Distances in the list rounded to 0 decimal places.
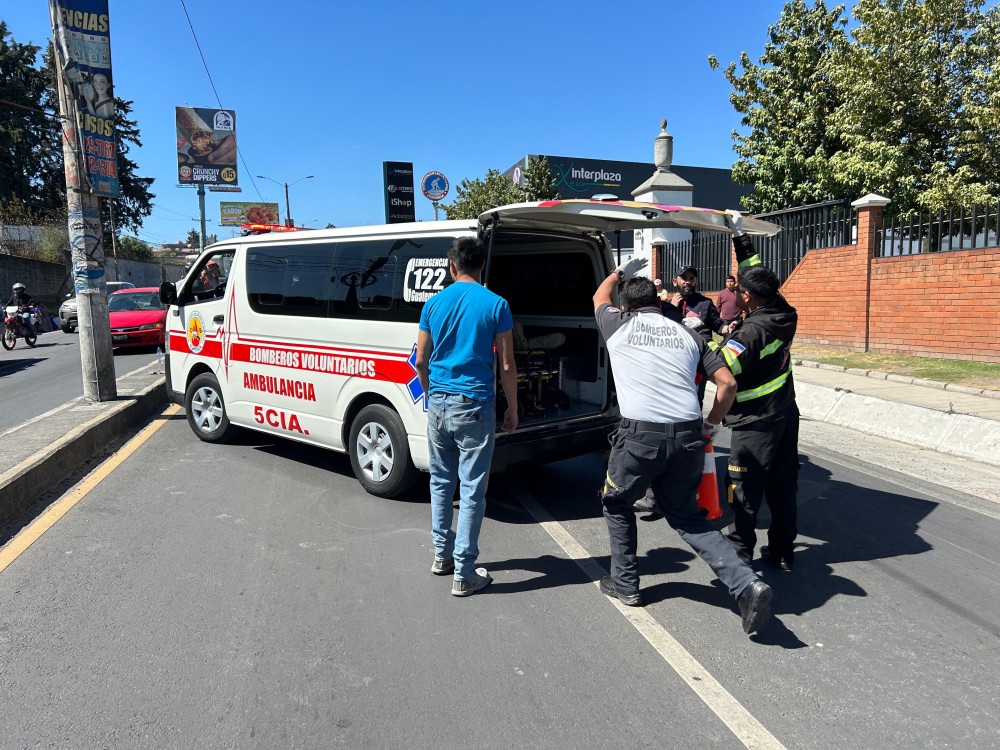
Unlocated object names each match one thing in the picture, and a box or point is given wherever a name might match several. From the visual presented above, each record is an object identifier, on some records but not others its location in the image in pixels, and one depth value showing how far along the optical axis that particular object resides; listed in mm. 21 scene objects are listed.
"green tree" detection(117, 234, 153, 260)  57469
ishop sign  27859
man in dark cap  6070
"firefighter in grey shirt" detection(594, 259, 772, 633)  3455
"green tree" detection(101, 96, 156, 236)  58116
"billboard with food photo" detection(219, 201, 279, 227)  53344
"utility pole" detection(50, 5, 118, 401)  8266
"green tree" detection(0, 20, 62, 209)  48438
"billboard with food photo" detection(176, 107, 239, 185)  35562
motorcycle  18805
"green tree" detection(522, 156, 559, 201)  28062
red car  16578
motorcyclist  18969
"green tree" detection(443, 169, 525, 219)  30969
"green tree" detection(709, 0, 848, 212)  16641
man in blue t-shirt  3799
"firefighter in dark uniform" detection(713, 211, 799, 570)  3914
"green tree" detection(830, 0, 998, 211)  13406
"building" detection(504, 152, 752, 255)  46250
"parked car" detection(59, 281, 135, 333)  22438
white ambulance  5000
